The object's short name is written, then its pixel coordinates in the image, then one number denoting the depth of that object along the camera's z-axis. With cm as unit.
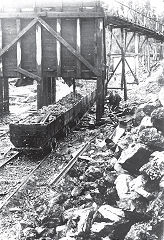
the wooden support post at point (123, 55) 1964
